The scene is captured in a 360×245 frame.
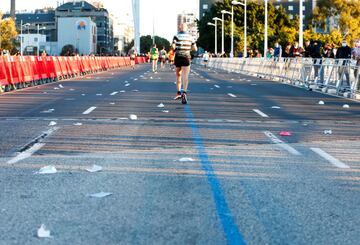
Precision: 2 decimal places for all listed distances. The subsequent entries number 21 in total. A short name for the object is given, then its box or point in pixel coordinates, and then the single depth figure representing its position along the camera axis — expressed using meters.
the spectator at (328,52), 35.81
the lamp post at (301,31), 40.28
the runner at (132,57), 83.28
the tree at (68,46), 185.10
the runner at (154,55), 49.47
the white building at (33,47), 188.38
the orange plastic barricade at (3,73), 24.08
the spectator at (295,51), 36.31
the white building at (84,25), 196.68
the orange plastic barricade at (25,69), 27.64
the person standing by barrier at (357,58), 22.42
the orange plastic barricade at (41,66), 31.30
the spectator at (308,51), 32.69
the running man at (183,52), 18.09
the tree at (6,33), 130.00
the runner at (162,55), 70.44
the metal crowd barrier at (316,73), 23.17
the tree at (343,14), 96.81
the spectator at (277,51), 43.66
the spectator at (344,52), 28.47
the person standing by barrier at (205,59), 93.53
